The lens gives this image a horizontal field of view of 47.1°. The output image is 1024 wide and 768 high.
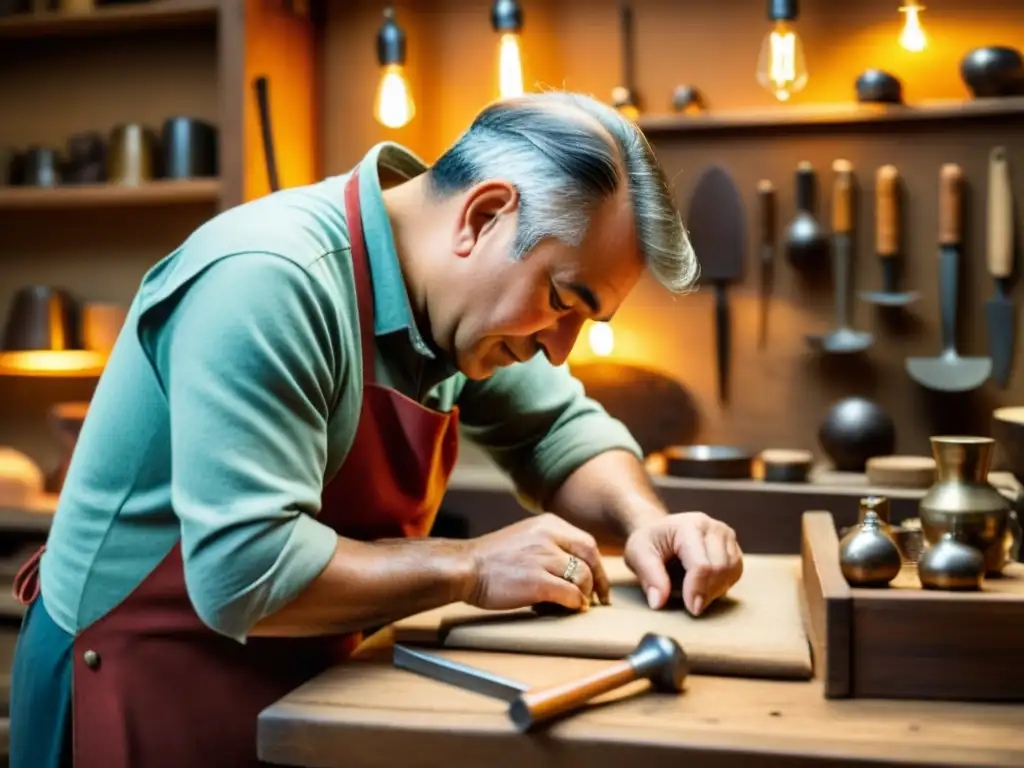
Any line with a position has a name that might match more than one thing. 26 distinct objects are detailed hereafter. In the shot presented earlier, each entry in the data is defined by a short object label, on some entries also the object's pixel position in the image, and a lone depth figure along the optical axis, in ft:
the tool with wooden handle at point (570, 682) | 3.42
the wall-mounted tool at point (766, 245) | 9.91
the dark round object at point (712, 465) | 8.81
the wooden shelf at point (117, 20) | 10.05
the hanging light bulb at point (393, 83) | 9.52
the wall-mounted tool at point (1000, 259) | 9.24
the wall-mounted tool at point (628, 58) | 10.11
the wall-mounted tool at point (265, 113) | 9.71
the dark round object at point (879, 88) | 9.28
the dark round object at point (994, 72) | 9.00
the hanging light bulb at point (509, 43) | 9.48
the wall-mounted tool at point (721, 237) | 9.98
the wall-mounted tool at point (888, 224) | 9.56
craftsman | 3.91
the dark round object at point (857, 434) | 8.84
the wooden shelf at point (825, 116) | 9.27
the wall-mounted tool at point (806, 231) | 9.79
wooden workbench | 3.29
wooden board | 3.96
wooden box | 3.70
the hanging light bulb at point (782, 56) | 8.95
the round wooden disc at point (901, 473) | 8.22
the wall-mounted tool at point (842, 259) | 9.66
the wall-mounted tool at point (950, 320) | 9.37
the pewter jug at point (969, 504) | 4.02
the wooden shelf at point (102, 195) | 10.07
